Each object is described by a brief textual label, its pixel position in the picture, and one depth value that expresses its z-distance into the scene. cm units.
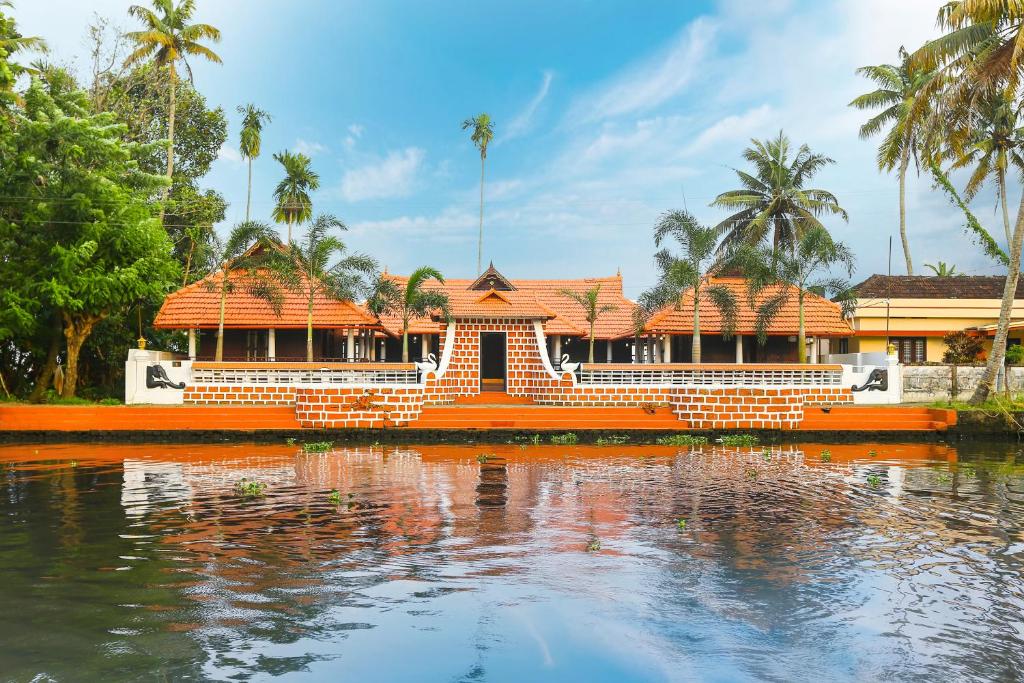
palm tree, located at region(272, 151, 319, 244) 4309
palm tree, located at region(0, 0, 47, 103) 1866
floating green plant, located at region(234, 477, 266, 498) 1134
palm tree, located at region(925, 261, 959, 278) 5329
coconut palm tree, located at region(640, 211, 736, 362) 2403
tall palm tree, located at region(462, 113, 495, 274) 4459
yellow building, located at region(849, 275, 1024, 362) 3306
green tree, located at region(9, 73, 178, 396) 2142
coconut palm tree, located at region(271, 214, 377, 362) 2333
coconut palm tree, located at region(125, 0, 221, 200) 3069
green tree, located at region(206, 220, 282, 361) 2309
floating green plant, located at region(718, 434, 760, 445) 1919
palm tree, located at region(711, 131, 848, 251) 3469
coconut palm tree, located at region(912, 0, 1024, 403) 1823
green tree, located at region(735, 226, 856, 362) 2461
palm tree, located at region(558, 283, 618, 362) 2561
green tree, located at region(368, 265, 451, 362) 2334
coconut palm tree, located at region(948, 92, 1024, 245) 2708
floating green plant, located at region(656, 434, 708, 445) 1911
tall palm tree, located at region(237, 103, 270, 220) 4394
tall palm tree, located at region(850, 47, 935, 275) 3459
